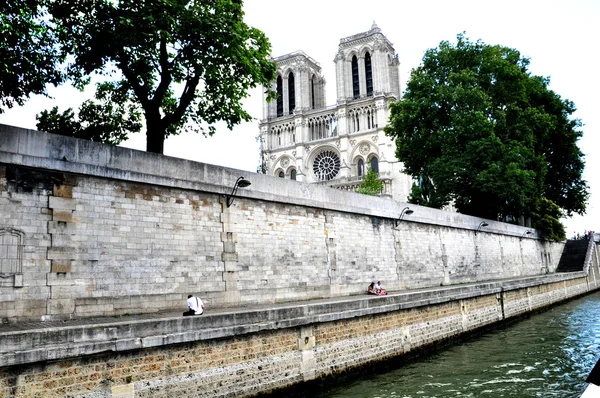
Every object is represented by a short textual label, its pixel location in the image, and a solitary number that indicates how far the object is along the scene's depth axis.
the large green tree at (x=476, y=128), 24.42
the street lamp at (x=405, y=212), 18.72
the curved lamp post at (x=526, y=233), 30.07
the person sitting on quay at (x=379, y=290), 15.86
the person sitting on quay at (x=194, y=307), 9.75
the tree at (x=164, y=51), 11.79
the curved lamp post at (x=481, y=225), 24.53
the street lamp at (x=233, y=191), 12.35
